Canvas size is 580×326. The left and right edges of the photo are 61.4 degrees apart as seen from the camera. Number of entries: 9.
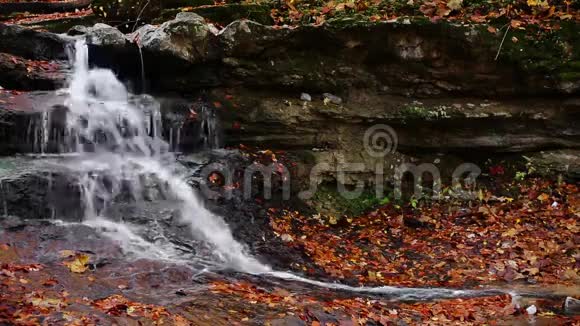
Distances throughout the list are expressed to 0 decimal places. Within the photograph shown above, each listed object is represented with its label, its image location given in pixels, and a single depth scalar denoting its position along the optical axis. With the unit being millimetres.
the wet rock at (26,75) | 9234
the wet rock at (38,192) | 6840
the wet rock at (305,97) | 9609
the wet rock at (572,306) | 5489
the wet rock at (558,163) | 9391
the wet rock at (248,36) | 8953
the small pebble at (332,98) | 9598
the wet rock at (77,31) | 10688
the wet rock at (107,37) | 9633
